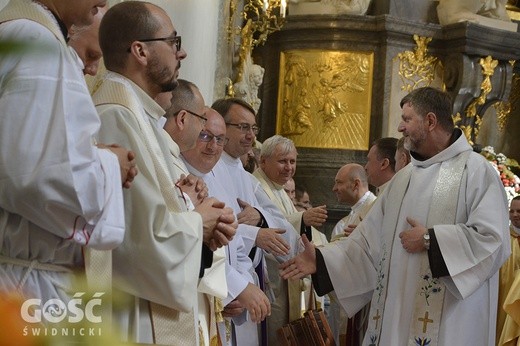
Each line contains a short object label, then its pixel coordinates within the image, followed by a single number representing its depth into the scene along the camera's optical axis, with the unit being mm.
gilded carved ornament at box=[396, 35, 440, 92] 13281
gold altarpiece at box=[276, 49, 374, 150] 12984
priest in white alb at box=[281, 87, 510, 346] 5562
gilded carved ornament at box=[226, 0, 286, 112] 10672
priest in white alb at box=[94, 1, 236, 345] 3061
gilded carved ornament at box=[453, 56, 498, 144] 13836
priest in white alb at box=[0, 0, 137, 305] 2336
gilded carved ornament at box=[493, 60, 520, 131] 15539
